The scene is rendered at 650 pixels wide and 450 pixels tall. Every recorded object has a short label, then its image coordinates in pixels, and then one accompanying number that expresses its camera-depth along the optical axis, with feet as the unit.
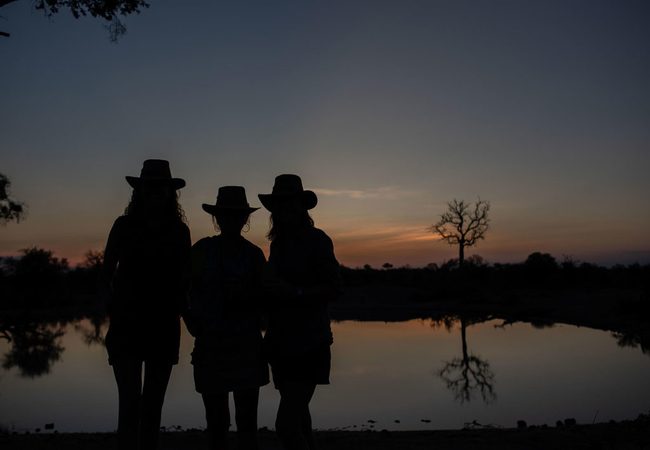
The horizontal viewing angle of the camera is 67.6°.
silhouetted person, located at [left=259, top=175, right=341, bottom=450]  8.57
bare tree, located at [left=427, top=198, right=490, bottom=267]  115.44
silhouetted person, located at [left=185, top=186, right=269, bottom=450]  8.30
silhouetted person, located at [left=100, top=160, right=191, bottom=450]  9.04
